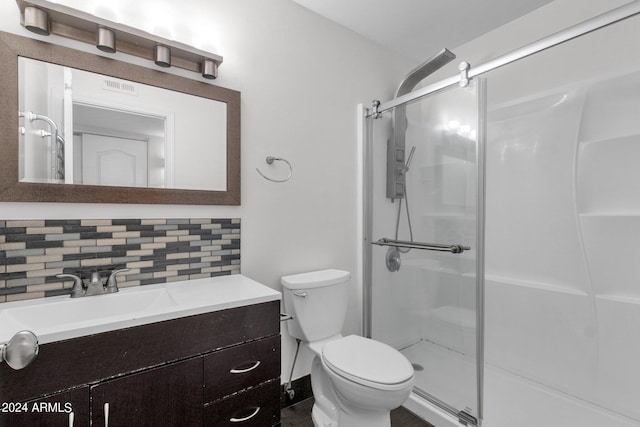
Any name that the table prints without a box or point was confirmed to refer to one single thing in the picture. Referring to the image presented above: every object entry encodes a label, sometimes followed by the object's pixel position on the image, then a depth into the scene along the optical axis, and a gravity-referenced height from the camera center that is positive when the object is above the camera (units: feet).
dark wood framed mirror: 3.85 +1.11
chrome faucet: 4.06 -1.01
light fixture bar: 3.87 +2.49
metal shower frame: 3.98 +2.34
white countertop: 3.10 -1.17
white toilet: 4.40 -2.34
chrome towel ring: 5.96 +0.94
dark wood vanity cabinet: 2.90 -1.79
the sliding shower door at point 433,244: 5.36 -0.65
